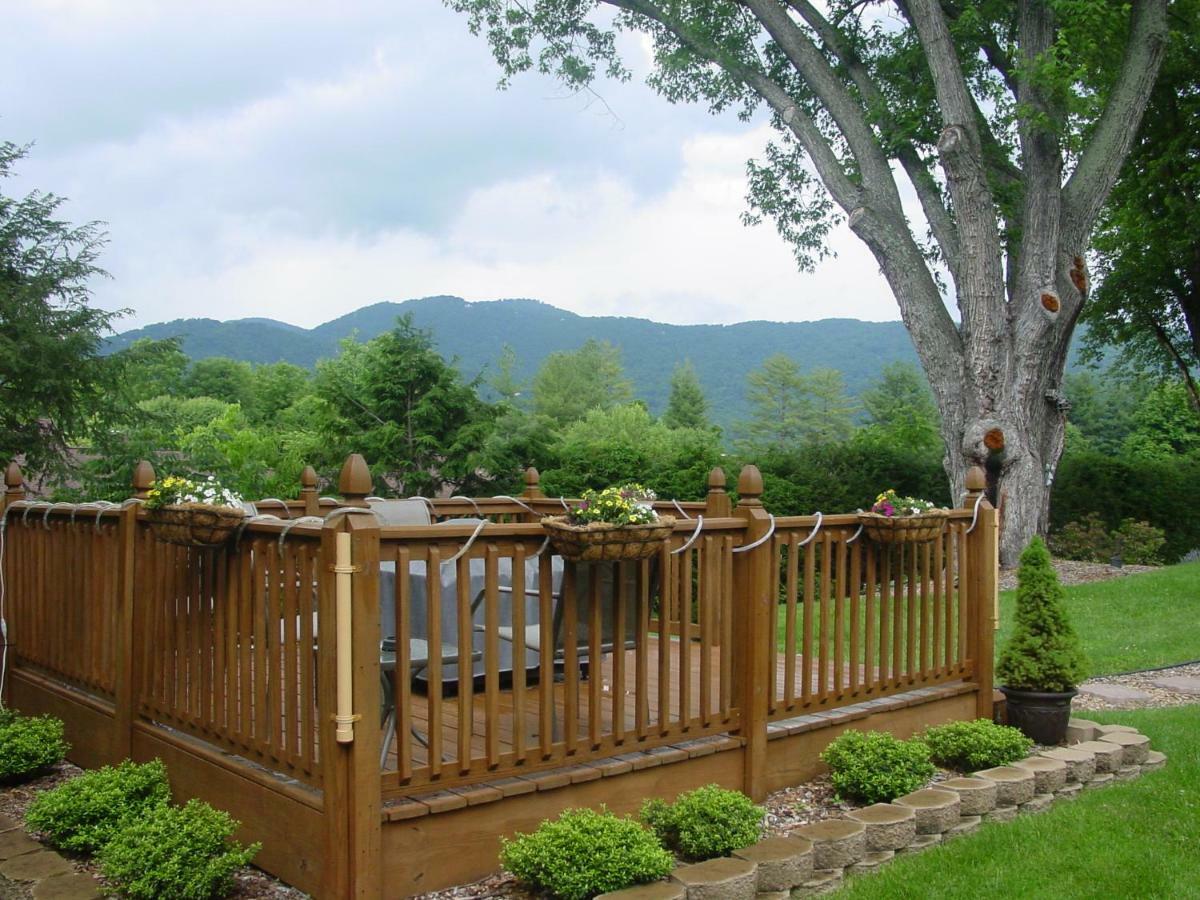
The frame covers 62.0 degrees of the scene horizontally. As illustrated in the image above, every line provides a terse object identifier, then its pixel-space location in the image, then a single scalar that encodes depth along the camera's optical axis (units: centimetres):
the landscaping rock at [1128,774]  494
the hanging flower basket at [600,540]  347
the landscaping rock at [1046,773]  462
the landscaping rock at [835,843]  366
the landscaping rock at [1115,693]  672
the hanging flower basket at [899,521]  476
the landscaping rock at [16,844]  368
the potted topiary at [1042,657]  520
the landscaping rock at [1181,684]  701
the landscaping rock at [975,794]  427
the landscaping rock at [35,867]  347
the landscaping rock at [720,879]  323
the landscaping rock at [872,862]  375
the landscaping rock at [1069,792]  468
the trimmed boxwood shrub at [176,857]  320
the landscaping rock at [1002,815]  434
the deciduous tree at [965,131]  1175
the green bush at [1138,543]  1459
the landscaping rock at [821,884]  355
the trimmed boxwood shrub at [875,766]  429
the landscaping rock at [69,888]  324
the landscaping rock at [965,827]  413
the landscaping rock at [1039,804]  451
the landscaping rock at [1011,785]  443
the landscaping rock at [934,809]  407
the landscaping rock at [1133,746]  507
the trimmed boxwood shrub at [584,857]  318
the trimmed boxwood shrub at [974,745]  475
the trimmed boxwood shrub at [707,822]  354
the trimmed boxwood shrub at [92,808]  368
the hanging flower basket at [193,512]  364
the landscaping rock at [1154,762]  509
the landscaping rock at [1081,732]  526
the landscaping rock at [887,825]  386
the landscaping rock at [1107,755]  495
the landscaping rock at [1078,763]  479
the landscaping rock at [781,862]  346
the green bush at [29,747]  459
